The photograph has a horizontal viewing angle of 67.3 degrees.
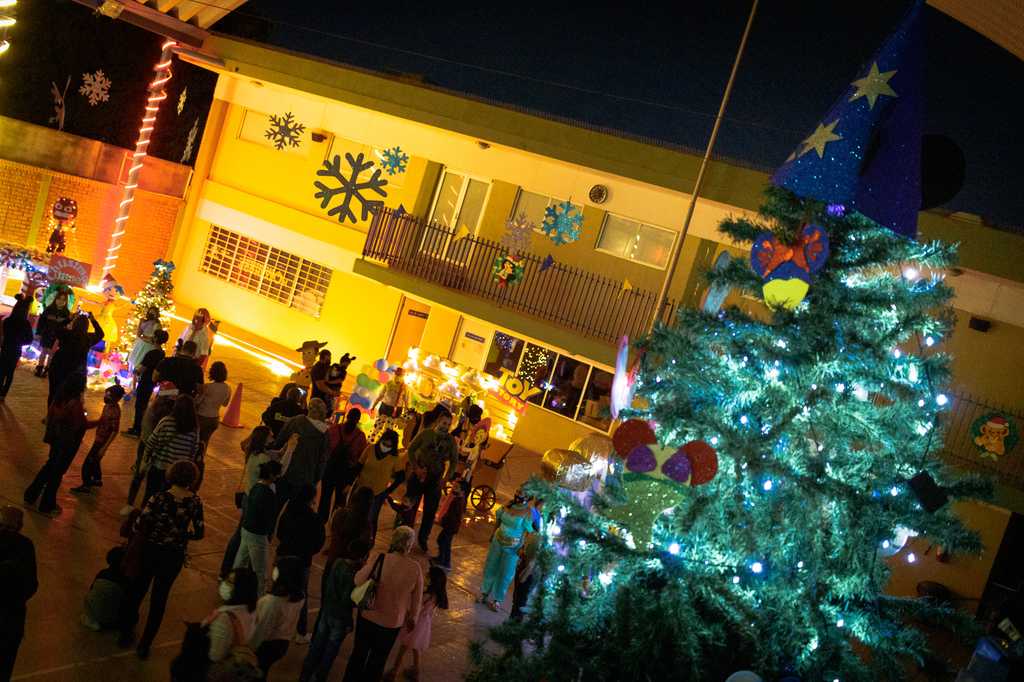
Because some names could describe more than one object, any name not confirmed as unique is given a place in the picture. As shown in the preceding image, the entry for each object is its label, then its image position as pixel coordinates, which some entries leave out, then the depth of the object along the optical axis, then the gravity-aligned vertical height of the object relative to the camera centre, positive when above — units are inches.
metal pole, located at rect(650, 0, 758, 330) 422.3 +124.9
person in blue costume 335.9 -114.2
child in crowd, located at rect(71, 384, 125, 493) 312.3 -110.8
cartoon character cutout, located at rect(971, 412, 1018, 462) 538.0 -6.1
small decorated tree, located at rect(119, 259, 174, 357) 508.1 -84.3
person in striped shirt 286.0 -95.7
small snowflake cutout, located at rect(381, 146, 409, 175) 790.5 +79.3
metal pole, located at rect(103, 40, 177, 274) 805.9 +24.2
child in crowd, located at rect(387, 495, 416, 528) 326.6 -108.6
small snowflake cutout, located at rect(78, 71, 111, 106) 736.2 +56.4
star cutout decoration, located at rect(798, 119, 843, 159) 183.3 +53.5
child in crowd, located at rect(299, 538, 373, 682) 227.0 -110.5
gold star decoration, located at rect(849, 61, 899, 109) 182.4 +68.5
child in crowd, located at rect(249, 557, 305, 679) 206.2 -105.2
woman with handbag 224.1 -101.6
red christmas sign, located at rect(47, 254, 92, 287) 560.3 -91.6
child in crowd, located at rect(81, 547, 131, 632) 232.8 -127.9
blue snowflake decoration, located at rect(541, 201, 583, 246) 709.3 +61.0
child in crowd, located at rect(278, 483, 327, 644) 246.5 -99.4
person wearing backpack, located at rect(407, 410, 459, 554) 366.6 -97.2
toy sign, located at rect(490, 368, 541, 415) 662.5 -95.6
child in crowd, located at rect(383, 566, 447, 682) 254.1 -115.5
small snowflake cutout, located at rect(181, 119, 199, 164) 874.4 +37.2
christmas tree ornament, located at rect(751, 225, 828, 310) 173.9 +21.4
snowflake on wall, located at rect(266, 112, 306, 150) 847.1 +80.4
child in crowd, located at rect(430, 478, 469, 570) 362.6 -120.4
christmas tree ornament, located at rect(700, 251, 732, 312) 199.3 +10.8
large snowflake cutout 807.1 +43.1
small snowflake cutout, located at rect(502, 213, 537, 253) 714.8 +39.4
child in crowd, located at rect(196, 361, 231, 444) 359.3 -97.3
